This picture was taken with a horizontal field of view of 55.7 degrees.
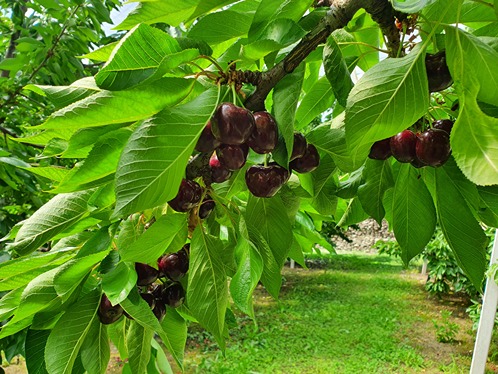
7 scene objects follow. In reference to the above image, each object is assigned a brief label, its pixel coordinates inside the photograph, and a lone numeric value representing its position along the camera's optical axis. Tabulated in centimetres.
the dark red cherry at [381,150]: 54
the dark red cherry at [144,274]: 56
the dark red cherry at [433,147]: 47
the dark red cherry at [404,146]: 50
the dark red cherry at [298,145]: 49
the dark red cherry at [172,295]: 61
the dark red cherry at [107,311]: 57
